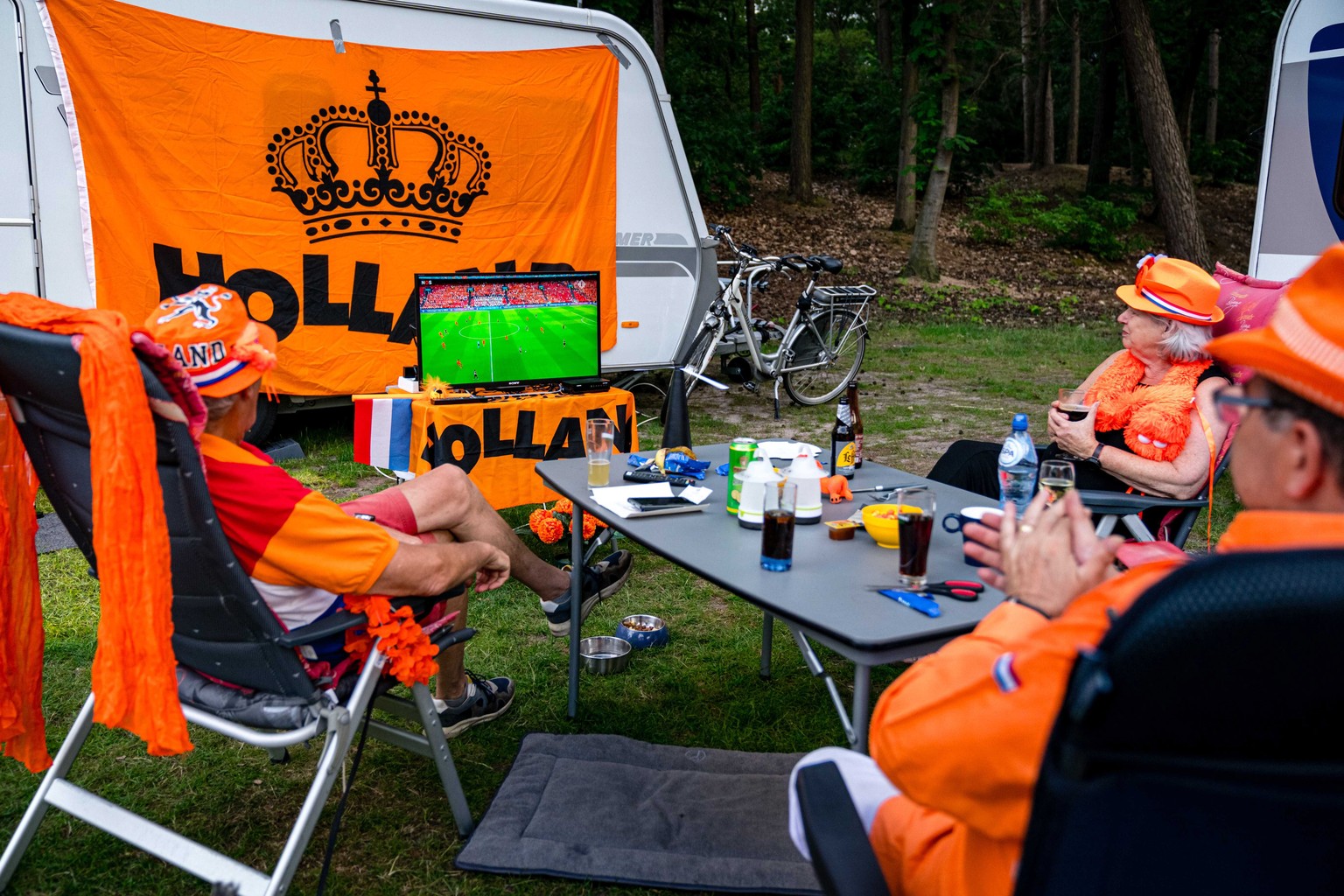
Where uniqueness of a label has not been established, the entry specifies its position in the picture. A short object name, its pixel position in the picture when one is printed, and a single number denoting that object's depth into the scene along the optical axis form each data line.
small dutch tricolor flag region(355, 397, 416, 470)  4.47
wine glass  2.60
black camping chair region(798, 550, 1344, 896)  0.88
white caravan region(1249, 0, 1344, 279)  5.44
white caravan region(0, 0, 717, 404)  5.28
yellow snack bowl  2.52
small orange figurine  2.96
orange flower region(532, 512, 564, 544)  4.77
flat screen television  4.66
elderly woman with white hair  3.23
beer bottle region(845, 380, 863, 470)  3.25
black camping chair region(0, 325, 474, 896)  2.06
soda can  2.84
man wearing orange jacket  1.03
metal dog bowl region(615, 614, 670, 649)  3.86
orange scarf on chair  1.91
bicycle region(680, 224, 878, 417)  7.72
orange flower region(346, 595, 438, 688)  2.32
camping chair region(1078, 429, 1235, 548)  3.05
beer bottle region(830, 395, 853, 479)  3.18
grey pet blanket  2.52
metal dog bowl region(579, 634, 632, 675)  3.61
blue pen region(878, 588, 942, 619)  2.08
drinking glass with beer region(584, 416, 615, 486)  3.17
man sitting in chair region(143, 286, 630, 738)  2.21
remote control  3.23
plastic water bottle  3.07
